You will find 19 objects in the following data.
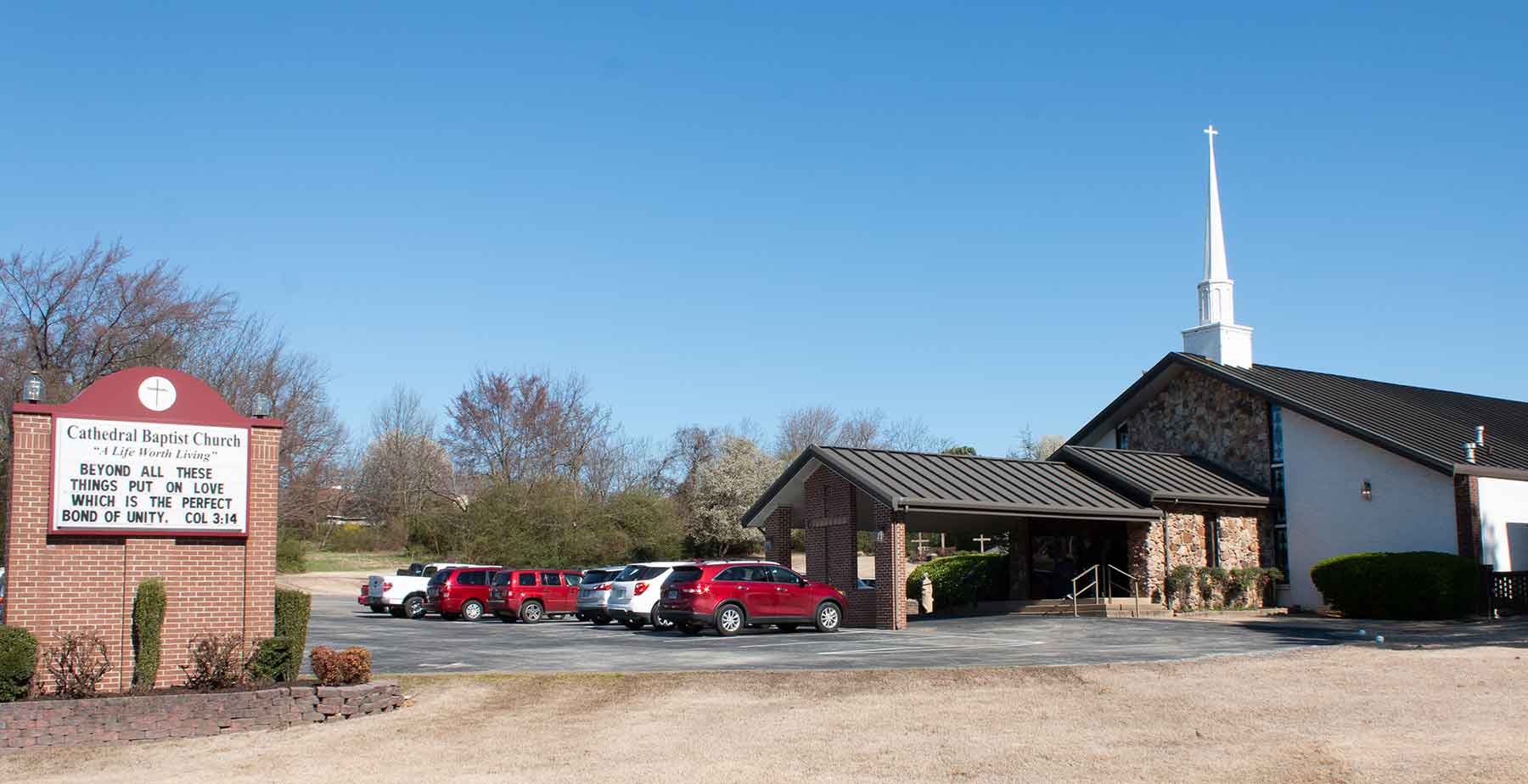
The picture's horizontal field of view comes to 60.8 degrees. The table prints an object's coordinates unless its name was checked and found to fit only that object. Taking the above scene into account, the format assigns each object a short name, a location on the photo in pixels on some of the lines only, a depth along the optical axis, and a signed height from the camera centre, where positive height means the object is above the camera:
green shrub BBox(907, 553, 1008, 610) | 32.91 -1.63
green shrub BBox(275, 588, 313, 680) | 16.22 -1.11
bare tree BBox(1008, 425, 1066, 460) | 83.38 +4.36
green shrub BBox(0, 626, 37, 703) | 13.91 -1.38
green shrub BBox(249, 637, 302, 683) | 15.62 -1.58
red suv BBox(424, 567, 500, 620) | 31.86 -1.63
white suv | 27.20 -1.50
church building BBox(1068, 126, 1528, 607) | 28.42 +1.58
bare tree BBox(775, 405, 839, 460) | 80.00 +5.43
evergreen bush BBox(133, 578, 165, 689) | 15.09 -1.16
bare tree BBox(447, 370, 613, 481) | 62.56 +4.34
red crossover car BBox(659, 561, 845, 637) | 23.88 -1.47
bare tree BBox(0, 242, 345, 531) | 39.56 +6.11
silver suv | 28.78 -1.59
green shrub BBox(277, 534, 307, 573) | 49.91 -1.03
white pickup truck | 33.50 -1.74
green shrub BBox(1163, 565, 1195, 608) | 29.33 -1.67
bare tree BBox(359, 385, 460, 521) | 67.88 +2.99
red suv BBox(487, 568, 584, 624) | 31.45 -1.73
